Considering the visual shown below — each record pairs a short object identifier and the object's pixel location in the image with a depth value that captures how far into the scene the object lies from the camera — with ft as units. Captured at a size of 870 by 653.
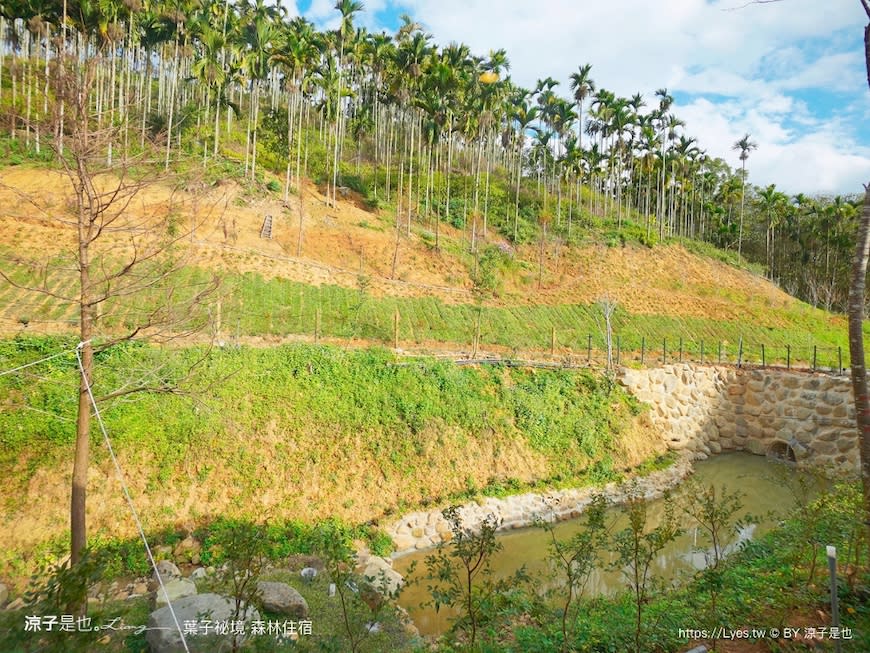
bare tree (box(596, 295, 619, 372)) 61.11
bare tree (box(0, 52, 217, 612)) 17.16
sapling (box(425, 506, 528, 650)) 16.49
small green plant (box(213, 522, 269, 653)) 15.89
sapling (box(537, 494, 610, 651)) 17.88
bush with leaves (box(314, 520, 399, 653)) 16.88
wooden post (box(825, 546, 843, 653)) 13.33
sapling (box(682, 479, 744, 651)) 18.74
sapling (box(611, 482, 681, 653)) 17.21
